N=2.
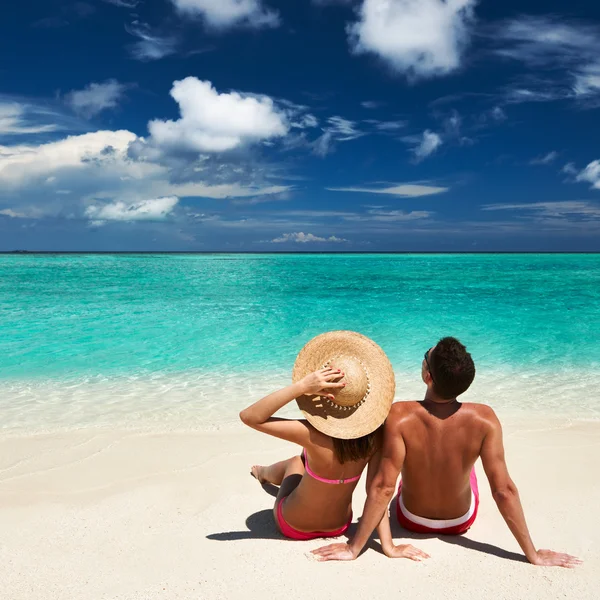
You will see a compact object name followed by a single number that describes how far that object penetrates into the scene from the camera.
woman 2.75
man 2.78
